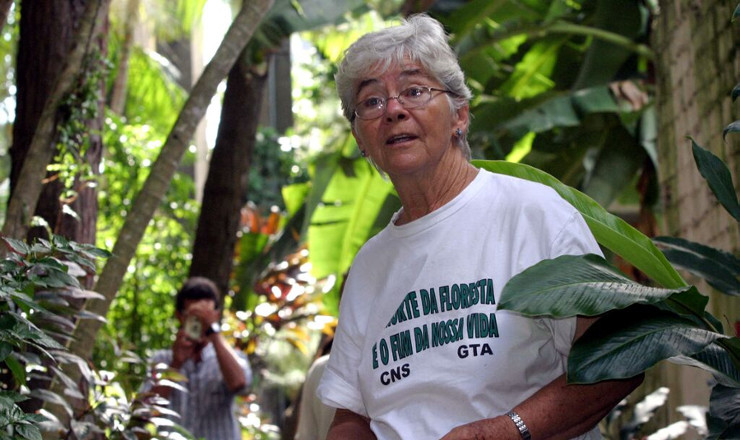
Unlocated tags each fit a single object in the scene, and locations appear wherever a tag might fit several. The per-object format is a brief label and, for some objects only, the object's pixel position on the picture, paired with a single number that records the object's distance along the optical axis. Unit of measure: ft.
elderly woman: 8.98
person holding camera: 19.89
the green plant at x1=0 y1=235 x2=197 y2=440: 9.57
